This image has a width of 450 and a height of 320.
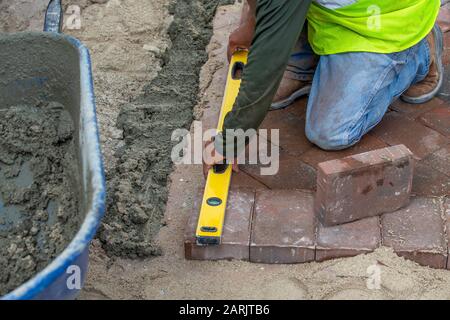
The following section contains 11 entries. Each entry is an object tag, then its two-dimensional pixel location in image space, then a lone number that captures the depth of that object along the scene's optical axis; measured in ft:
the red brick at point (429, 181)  10.25
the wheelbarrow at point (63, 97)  6.24
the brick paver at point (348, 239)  9.46
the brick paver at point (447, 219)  9.30
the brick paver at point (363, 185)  9.28
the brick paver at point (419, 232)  9.32
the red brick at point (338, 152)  11.00
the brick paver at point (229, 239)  9.62
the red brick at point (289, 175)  10.59
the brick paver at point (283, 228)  9.53
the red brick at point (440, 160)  10.66
